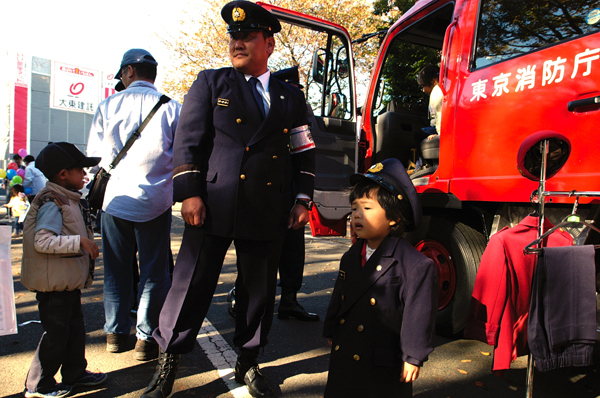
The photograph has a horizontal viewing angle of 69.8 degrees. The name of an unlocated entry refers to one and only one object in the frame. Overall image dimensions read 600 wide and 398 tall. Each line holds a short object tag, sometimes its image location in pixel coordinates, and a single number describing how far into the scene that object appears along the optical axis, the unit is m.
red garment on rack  2.16
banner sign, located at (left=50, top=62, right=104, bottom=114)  25.20
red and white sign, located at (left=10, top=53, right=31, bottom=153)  24.66
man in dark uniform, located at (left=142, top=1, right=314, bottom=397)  2.21
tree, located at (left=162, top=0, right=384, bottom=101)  17.02
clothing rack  1.93
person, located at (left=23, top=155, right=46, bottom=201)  8.91
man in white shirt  2.78
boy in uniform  1.61
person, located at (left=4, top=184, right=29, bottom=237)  9.05
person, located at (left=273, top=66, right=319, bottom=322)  3.77
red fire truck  2.37
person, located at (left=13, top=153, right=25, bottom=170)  12.71
